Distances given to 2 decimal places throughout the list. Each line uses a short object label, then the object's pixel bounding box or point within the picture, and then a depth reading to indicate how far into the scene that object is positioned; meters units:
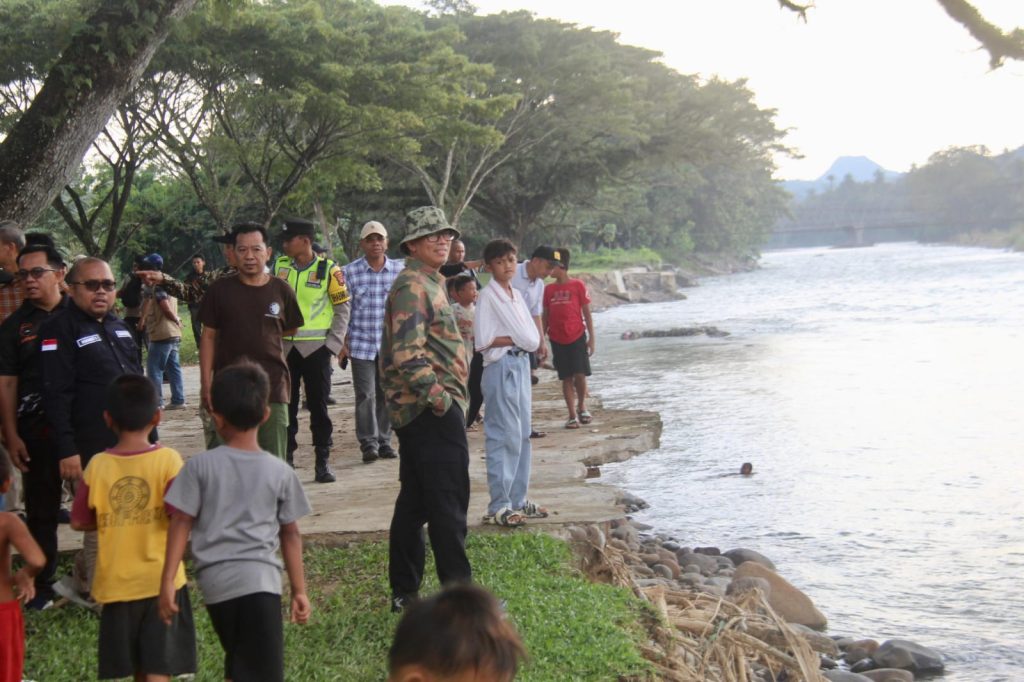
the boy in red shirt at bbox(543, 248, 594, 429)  10.80
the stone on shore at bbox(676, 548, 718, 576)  8.13
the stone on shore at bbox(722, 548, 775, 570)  8.40
